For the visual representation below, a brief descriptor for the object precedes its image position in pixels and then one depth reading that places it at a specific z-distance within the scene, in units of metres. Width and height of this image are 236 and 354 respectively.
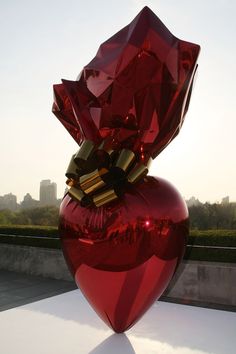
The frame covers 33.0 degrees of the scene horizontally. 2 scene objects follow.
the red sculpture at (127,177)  2.34
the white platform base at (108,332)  2.39
